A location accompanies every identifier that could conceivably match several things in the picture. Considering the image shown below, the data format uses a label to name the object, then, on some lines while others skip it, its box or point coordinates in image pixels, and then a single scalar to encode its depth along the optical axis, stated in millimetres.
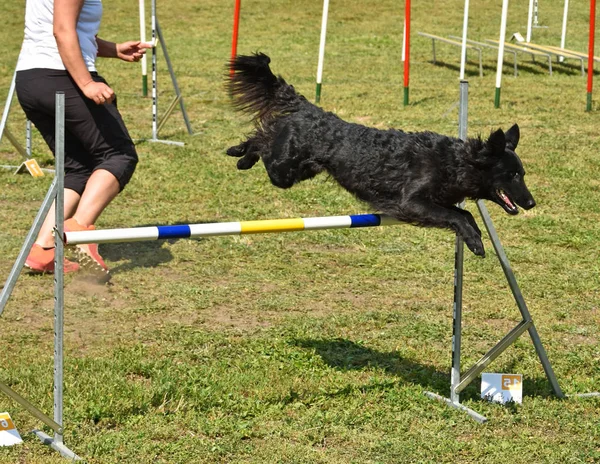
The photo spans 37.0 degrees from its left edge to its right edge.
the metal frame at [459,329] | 4203
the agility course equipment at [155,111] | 9977
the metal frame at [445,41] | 14648
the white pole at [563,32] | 15945
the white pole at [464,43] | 11916
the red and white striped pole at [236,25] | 11591
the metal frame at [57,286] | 3584
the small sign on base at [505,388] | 4312
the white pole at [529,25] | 16356
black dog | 4141
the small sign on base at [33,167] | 8477
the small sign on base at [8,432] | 3678
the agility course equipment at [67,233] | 3594
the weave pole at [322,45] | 11867
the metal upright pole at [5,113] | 8289
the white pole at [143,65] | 10813
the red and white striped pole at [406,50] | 11977
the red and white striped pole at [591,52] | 10901
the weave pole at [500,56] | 11133
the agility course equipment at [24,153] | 8320
